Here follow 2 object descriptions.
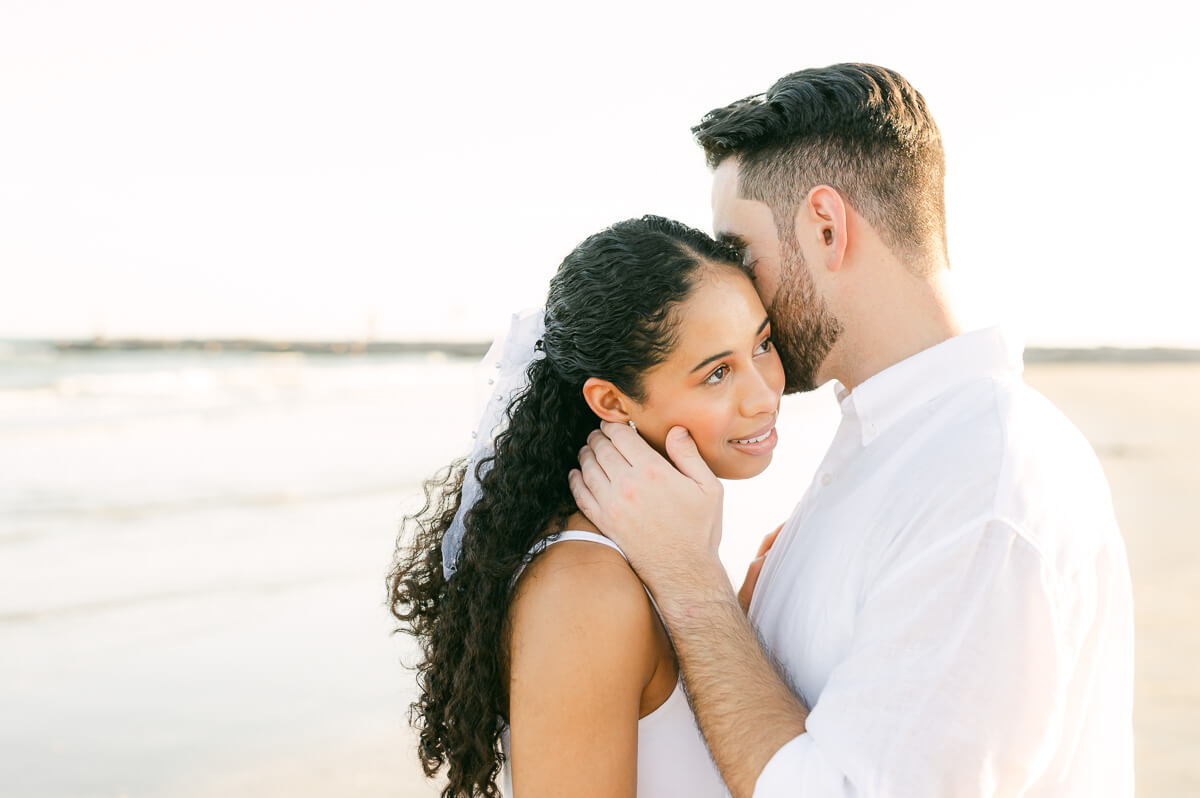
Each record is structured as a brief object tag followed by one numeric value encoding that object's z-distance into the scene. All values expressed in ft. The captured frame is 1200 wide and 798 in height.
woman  3.59
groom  3.10
